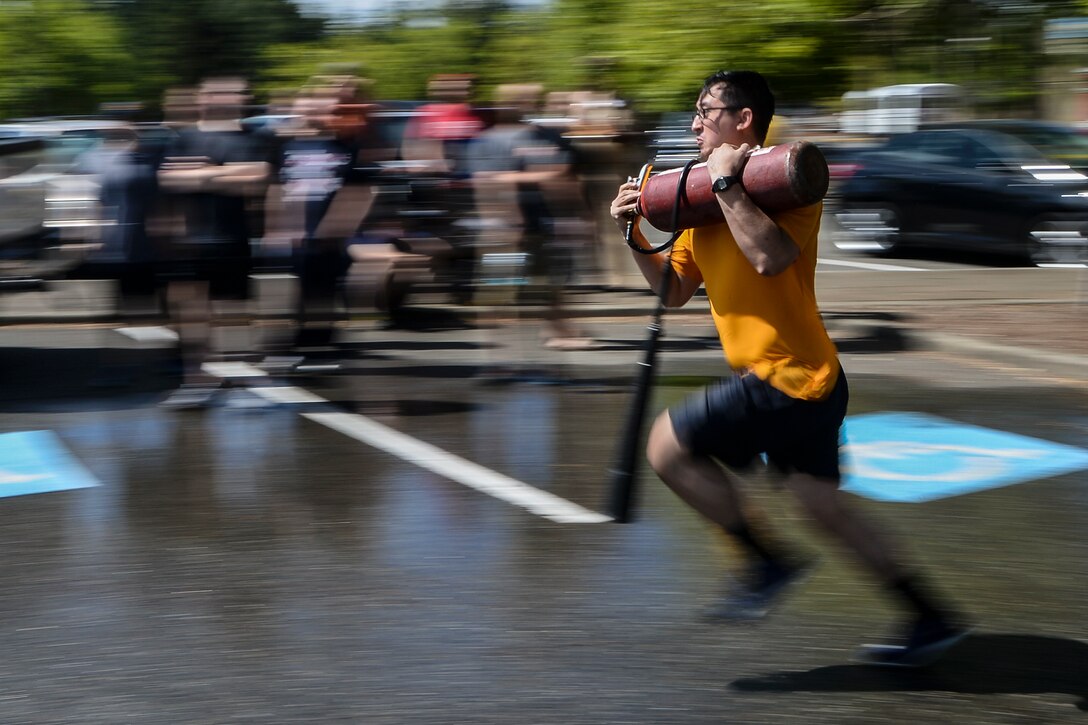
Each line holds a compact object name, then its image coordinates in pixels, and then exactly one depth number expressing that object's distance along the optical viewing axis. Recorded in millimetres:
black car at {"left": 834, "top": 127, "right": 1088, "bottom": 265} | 16328
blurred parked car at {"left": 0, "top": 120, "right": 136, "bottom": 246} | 10266
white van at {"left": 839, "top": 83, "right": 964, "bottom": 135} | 27953
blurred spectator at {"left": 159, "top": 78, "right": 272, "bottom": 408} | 8727
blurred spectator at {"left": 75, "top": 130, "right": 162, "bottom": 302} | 9320
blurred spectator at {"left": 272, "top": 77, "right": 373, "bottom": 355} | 9062
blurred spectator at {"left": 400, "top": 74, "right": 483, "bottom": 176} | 12328
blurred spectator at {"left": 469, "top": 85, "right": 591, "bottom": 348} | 9656
